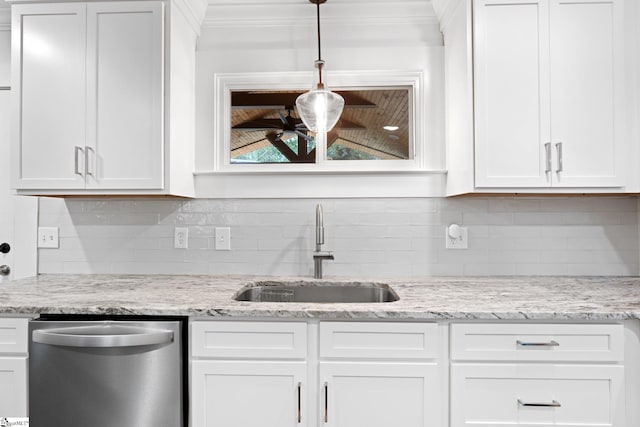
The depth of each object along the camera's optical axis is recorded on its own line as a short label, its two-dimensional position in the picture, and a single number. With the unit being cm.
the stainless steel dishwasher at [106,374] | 148
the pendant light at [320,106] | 185
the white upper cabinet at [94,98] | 194
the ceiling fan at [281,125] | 235
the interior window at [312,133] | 233
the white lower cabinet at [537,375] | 147
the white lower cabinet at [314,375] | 150
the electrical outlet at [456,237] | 225
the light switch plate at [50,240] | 232
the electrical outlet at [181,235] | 231
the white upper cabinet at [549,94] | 188
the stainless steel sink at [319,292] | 212
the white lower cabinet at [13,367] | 157
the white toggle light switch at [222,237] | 230
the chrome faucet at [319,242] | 211
